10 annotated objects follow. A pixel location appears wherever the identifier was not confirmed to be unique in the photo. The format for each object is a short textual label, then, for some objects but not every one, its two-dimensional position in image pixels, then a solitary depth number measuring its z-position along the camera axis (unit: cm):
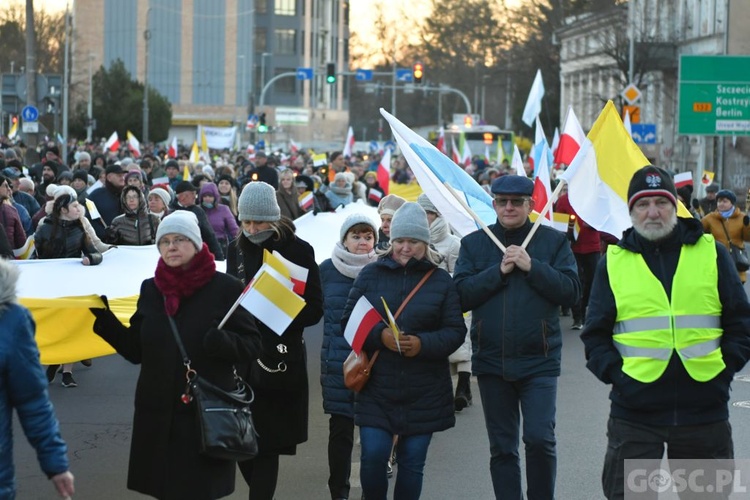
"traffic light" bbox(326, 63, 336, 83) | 4792
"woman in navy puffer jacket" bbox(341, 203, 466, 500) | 697
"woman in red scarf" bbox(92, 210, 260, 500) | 624
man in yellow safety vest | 588
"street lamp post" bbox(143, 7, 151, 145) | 6043
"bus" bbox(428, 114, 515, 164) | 6038
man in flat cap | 705
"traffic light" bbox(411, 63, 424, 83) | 5009
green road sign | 3466
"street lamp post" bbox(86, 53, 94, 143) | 7150
